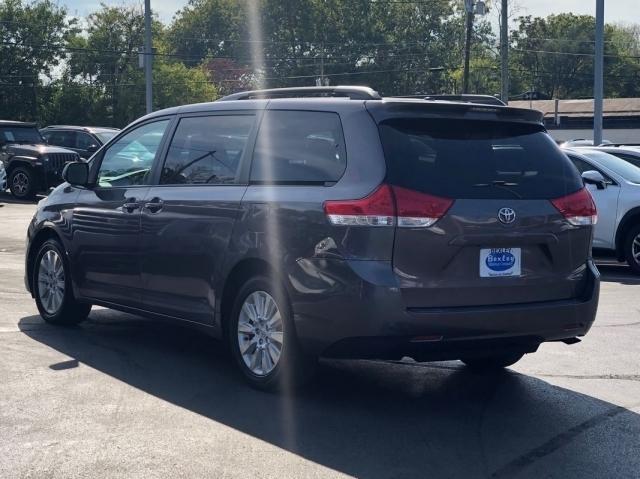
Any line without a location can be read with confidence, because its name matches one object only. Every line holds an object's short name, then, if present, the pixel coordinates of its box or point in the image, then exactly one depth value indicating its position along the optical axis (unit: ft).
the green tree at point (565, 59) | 296.51
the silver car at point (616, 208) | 42.93
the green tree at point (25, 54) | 181.06
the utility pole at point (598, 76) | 76.74
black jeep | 81.05
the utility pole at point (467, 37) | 131.83
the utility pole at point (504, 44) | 120.16
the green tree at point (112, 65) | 196.95
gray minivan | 18.69
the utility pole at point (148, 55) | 109.29
